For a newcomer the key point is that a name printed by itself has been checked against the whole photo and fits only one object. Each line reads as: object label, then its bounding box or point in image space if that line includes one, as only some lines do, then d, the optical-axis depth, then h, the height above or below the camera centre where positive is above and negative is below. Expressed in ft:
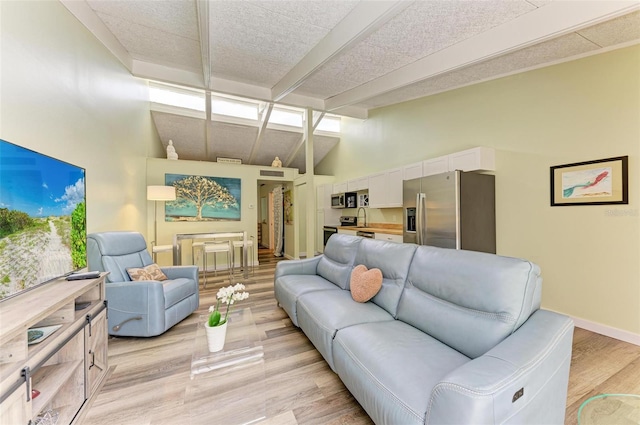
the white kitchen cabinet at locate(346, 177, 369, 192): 17.47 +1.72
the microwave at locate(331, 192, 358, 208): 19.10 +0.65
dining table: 14.58 -1.93
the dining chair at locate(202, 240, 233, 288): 14.20 -2.13
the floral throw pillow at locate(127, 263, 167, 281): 8.73 -2.19
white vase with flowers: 5.59 -2.58
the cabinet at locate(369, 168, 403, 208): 14.55 +1.16
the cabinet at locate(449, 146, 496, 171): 10.56 +2.00
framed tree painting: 17.62 +0.85
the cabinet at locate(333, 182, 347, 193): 19.69 +1.69
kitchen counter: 14.69 -1.33
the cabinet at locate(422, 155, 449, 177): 11.79 +1.98
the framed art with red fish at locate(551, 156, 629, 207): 7.80 +0.72
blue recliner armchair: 7.86 -2.67
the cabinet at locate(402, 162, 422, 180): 13.11 +1.94
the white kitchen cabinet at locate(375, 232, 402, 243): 13.70 -1.61
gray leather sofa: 3.15 -2.33
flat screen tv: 4.40 -0.11
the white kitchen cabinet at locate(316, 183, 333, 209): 21.58 +1.18
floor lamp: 14.34 +1.06
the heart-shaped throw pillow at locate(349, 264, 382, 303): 6.98 -2.14
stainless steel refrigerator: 10.23 -0.21
